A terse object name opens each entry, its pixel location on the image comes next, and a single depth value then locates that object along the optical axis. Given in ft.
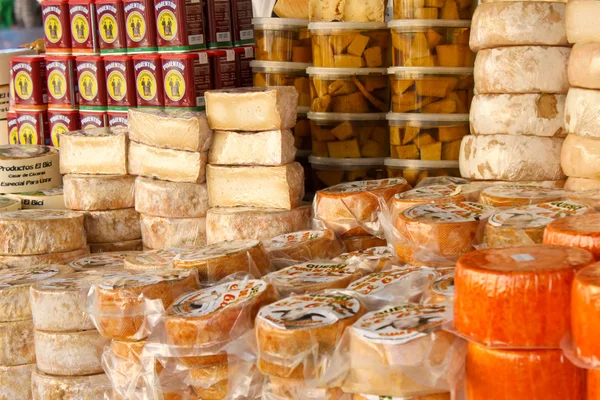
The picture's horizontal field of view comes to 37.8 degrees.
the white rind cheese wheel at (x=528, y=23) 8.36
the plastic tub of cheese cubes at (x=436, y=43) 9.72
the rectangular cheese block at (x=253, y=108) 9.14
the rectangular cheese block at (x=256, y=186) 9.28
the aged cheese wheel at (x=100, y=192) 10.39
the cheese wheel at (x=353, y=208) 8.58
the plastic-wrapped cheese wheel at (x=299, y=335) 5.59
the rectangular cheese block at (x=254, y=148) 9.23
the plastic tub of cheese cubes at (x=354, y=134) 10.53
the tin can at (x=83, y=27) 11.90
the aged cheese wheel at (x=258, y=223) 9.22
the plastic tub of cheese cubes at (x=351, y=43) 10.36
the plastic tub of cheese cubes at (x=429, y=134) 9.78
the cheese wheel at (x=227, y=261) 7.45
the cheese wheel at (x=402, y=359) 5.13
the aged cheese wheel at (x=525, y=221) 6.22
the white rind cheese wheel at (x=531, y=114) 8.48
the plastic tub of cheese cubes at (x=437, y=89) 9.73
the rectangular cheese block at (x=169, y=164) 9.66
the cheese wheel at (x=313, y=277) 6.74
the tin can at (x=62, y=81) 12.30
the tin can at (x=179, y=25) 10.81
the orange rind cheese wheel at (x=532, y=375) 4.77
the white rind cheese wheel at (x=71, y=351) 7.93
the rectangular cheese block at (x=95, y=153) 10.39
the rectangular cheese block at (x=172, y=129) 9.48
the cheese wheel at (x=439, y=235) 6.88
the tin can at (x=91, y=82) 11.85
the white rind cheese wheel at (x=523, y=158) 8.46
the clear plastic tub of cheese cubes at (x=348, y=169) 10.53
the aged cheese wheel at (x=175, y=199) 9.80
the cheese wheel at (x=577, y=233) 5.21
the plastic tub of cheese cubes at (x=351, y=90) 10.48
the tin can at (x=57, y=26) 12.20
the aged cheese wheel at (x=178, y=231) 9.96
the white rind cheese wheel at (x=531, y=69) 8.41
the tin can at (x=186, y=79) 10.68
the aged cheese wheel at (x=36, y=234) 9.62
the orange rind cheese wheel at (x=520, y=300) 4.67
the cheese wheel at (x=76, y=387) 7.98
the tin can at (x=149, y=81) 10.98
